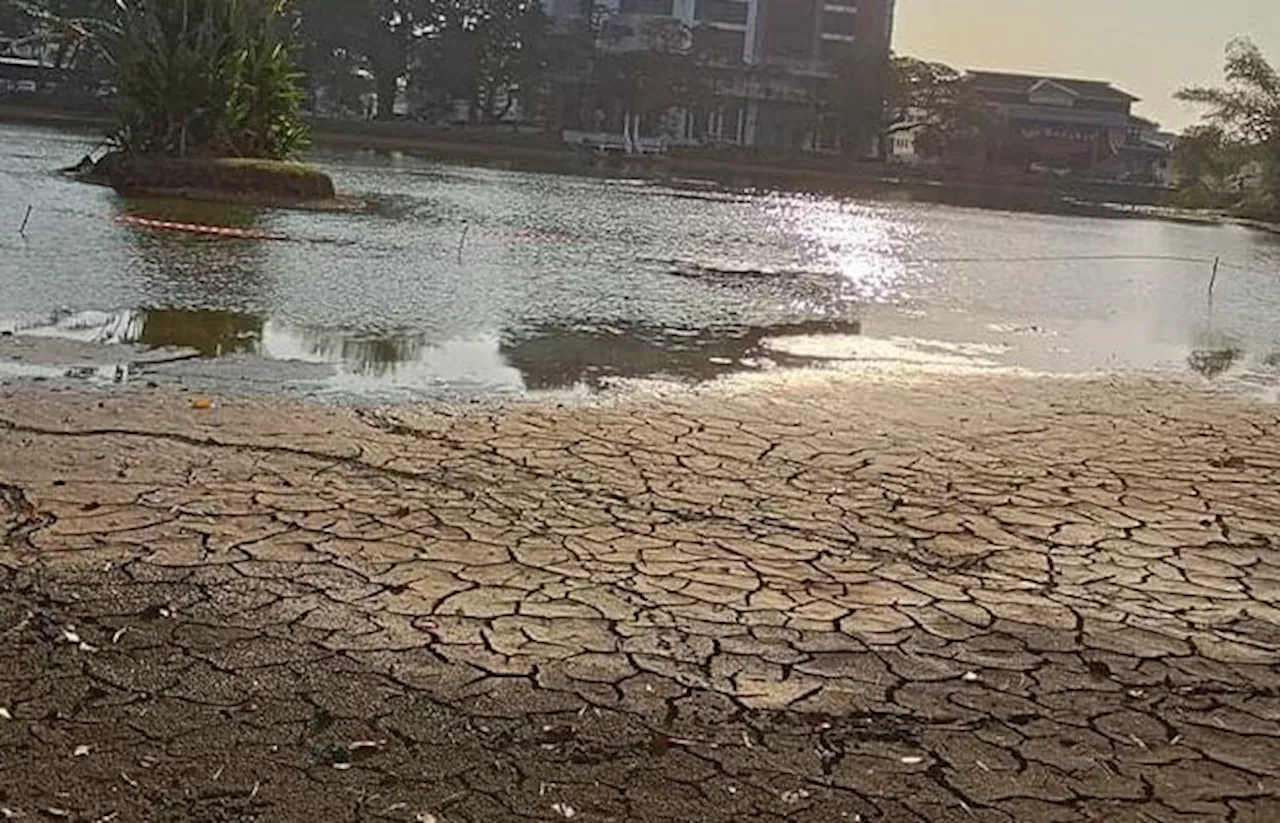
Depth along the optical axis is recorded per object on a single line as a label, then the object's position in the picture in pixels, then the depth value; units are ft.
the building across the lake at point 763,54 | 223.30
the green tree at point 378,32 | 189.16
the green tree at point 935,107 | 219.82
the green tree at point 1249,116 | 172.35
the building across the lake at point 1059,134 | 233.76
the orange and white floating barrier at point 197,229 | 54.19
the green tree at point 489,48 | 192.13
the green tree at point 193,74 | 74.74
